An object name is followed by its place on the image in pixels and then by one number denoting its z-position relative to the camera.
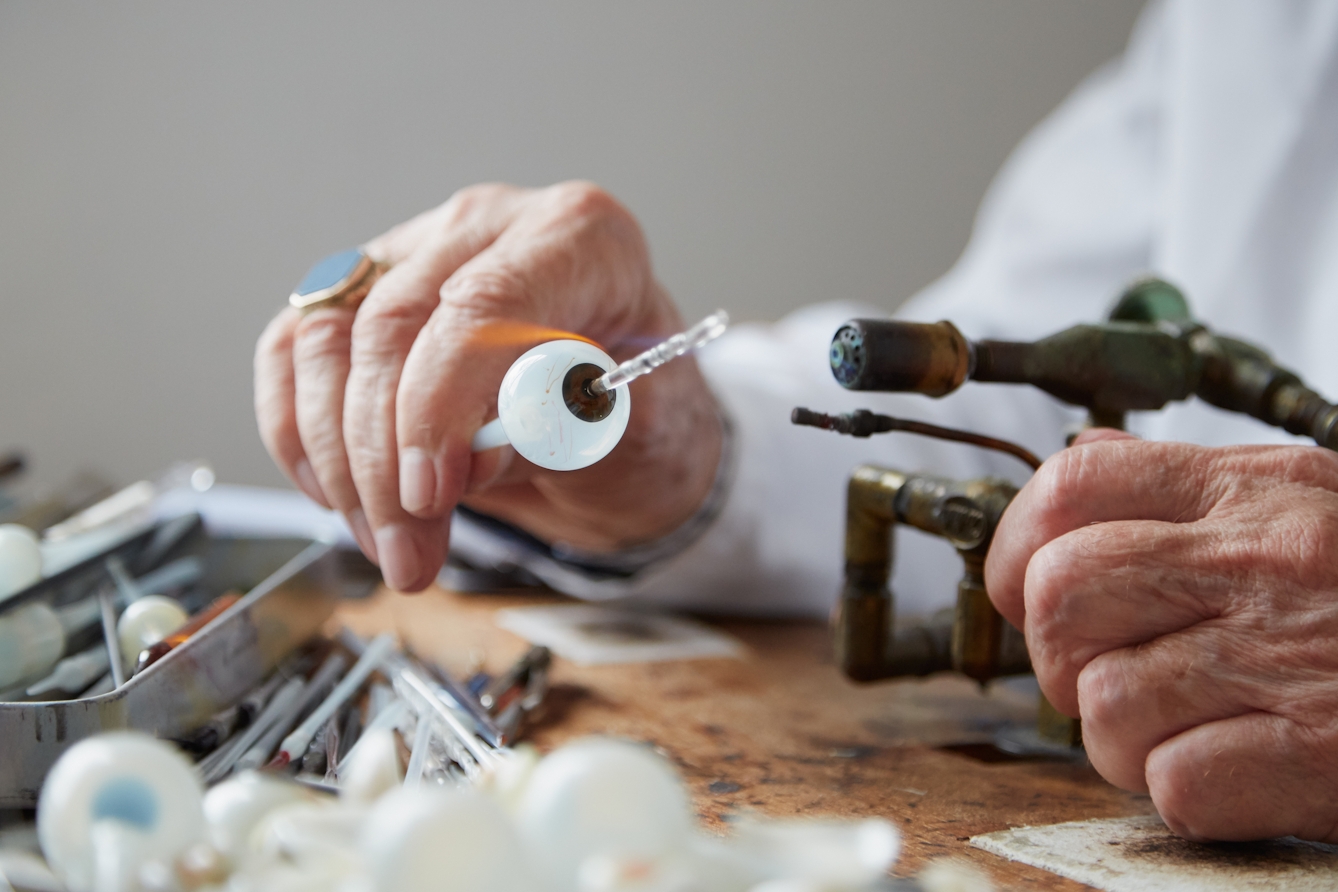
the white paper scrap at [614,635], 0.65
